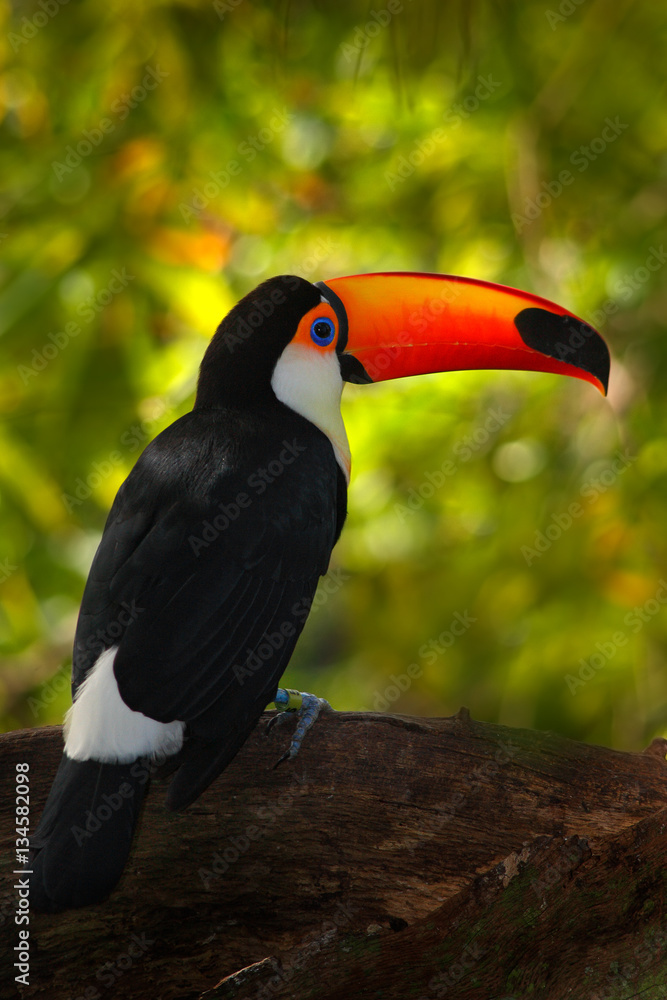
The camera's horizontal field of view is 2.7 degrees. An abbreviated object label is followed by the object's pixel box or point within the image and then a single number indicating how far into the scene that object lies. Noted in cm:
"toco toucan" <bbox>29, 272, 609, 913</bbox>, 961
